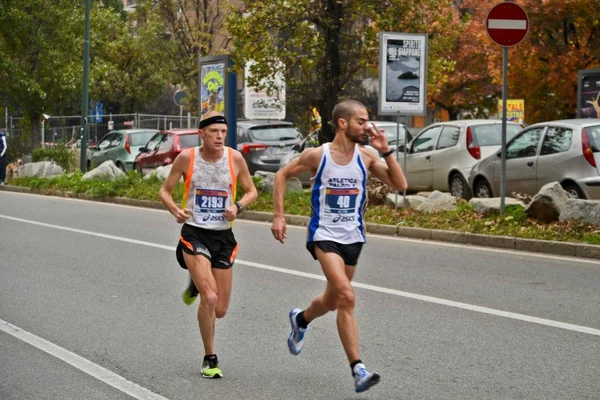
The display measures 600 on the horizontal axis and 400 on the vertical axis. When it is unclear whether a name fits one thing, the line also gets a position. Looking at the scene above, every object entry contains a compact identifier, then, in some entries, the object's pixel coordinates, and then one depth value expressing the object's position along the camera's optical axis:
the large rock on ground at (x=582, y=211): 14.39
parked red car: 30.50
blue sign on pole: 62.56
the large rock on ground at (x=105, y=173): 28.77
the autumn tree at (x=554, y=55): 30.11
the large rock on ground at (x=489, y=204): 16.09
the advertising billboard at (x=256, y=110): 34.94
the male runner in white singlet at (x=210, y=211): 7.23
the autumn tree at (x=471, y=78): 44.72
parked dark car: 28.20
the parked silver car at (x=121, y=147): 34.69
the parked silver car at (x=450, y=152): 21.92
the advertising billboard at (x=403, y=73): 18.44
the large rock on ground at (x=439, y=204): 17.59
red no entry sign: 16.08
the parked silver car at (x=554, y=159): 16.89
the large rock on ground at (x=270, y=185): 22.11
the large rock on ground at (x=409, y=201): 18.55
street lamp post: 32.16
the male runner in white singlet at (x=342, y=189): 6.85
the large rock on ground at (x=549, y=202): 14.98
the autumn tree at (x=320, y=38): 22.44
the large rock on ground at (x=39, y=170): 33.38
